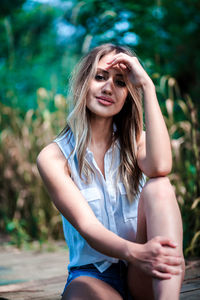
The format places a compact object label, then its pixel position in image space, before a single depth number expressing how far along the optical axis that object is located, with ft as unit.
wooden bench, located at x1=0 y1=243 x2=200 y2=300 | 5.68
